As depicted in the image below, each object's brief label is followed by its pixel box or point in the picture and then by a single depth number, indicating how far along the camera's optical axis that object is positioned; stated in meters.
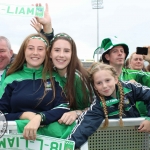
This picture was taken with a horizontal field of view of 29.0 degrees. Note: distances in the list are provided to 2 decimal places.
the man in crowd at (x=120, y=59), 3.47
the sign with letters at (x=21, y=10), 3.02
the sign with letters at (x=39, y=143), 2.19
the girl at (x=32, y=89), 2.51
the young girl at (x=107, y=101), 2.34
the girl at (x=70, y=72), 2.74
